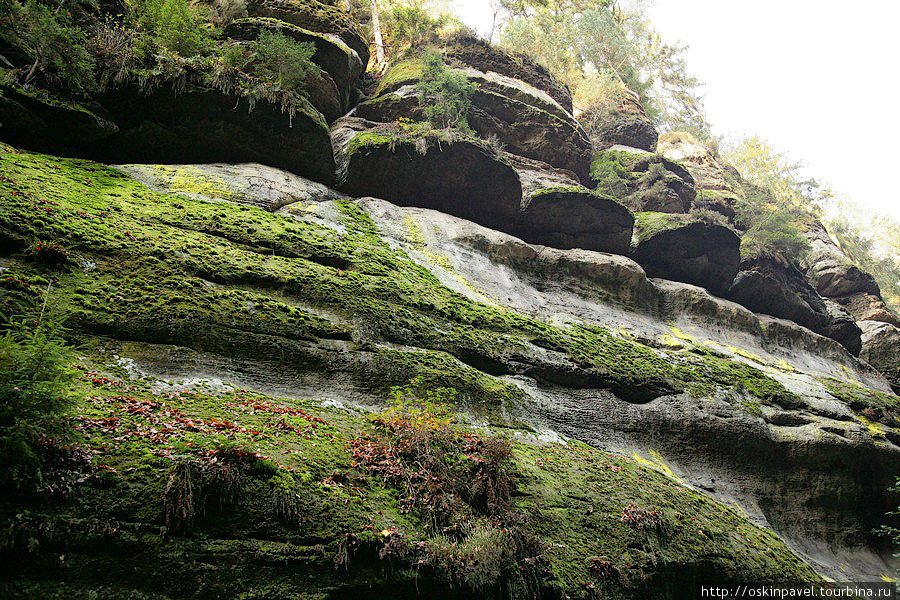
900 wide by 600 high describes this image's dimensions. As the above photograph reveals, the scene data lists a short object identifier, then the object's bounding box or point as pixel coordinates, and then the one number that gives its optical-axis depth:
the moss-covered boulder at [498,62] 21.42
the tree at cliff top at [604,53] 26.81
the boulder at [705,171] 25.20
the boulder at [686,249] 18.58
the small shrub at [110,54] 11.73
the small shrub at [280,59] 13.84
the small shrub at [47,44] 10.32
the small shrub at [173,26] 12.70
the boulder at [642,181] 21.25
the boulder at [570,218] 17.34
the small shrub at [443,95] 16.91
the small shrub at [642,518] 8.46
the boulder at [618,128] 25.88
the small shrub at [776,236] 21.78
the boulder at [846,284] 24.56
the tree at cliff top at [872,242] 33.03
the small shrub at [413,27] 21.22
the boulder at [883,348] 22.27
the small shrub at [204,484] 5.02
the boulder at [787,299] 19.84
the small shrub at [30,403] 4.32
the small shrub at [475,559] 6.17
